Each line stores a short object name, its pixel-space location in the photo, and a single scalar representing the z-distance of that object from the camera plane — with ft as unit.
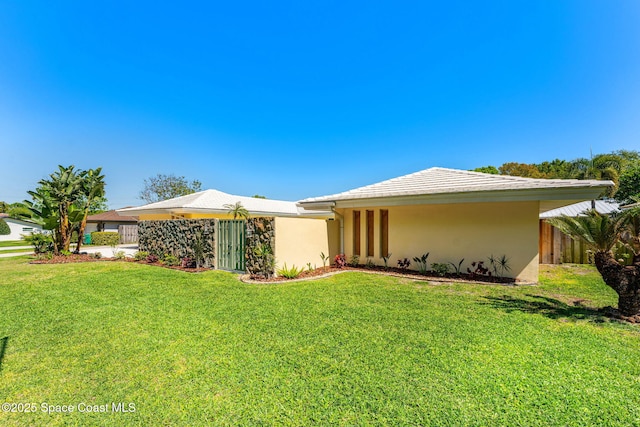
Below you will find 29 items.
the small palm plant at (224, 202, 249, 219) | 49.99
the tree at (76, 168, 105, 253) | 54.80
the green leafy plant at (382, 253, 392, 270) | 39.50
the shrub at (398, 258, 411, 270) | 37.93
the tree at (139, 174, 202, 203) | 150.51
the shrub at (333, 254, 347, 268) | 39.90
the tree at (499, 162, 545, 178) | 117.91
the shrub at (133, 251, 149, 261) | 48.03
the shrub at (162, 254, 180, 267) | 43.60
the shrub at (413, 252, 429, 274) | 36.28
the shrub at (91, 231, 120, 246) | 102.98
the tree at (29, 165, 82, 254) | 51.08
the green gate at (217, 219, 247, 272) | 37.09
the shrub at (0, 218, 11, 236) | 122.11
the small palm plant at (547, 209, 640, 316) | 18.75
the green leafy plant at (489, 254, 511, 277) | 32.58
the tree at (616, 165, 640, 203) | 69.82
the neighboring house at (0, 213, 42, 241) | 123.13
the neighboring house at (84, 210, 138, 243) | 133.80
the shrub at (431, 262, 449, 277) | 34.19
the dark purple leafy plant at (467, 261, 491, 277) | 33.09
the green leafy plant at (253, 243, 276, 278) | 32.65
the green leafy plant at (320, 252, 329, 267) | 39.64
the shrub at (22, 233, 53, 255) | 52.10
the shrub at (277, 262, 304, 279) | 32.71
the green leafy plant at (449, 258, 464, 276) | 34.81
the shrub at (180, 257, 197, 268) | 41.35
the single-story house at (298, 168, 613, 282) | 29.14
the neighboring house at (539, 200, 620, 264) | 47.42
